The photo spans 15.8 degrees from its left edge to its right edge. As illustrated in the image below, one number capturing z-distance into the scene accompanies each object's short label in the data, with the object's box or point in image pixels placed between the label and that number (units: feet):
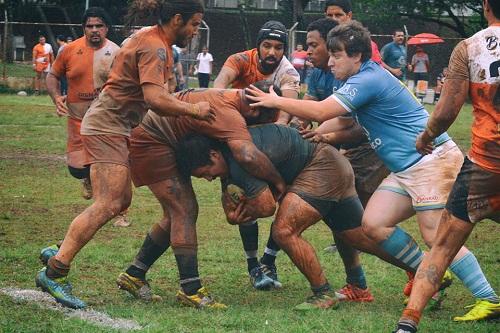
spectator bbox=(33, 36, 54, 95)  195.91
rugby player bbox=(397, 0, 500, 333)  34.28
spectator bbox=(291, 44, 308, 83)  191.00
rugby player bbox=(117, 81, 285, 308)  40.66
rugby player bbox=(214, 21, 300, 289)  52.23
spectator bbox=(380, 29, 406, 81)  116.69
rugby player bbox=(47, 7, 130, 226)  62.36
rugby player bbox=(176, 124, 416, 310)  40.88
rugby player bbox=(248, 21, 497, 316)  39.30
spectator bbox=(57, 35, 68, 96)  192.52
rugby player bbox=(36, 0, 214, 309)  39.70
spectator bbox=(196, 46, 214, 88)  201.00
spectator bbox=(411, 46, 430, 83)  188.71
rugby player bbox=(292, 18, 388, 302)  44.33
